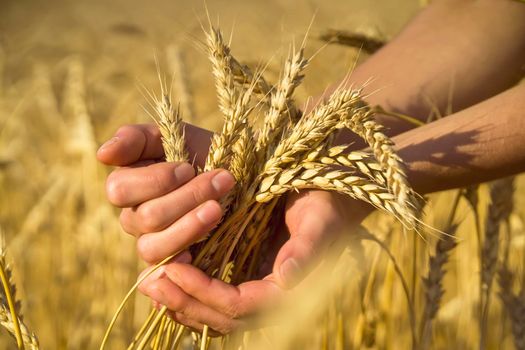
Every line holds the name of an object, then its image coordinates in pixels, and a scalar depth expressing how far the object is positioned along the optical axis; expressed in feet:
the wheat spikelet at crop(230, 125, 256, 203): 1.66
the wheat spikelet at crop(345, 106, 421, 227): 1.49
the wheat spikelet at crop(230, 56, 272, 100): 1.74
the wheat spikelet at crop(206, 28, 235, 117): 1.66
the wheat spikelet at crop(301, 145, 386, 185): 1.56
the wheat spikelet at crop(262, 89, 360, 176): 1.58
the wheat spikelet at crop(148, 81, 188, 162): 1.67
